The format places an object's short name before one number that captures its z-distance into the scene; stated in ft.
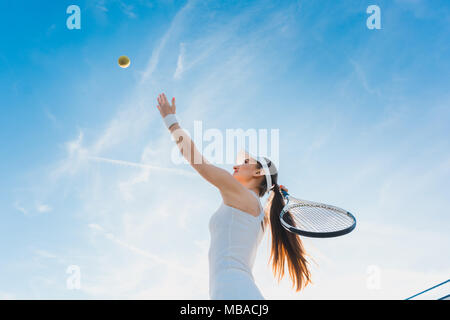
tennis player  12.18
